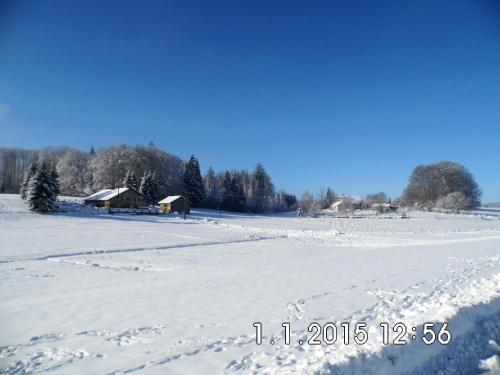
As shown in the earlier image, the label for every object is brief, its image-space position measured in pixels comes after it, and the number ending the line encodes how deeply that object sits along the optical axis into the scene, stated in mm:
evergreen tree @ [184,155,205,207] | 84688
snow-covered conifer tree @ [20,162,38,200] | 58544
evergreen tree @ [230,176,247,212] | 91062
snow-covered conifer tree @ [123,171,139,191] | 76000
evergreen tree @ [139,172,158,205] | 79312
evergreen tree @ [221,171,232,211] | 90688
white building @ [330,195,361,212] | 119375
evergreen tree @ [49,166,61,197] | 48303
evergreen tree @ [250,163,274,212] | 100119
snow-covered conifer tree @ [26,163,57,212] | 46156
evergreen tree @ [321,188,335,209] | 144250
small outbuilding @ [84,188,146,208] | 66019
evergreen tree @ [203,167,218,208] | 90812
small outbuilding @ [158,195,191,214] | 68000
